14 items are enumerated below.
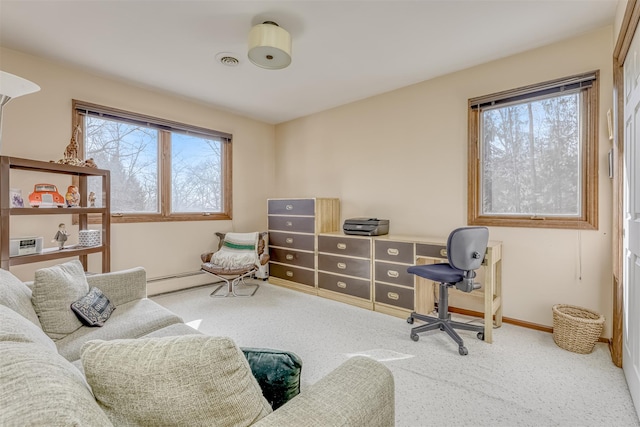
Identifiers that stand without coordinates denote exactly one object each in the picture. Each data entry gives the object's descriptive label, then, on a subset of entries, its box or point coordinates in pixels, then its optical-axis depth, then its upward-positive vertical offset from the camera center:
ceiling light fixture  2.18 +1.29
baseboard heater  3.63 -0.81
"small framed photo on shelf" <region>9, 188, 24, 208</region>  2.22 +0.13
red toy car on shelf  2.35 +0.15
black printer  3.32 -0.16
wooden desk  2.45 -0.73
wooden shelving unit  1.98 +0.03
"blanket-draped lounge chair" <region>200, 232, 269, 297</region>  3.59 -0.59
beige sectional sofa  0.50 -0.37
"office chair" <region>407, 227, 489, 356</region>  2.30 -0.49
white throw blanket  3.75 -0.51
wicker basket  2.16 -0.90
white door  1.63 -0.09
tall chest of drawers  3.80 -0.30
